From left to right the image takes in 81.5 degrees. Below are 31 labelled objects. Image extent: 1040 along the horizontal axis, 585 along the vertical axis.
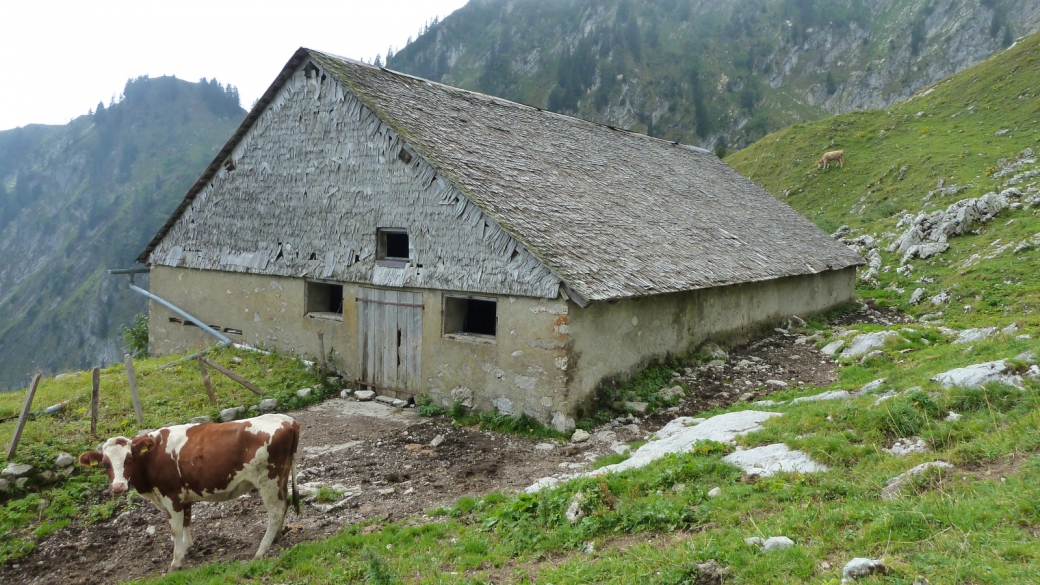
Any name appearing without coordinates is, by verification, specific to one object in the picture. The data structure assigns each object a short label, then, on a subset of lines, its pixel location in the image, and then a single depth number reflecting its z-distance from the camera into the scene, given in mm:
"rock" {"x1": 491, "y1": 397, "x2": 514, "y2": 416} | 10086
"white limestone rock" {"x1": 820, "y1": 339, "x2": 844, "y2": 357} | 13183
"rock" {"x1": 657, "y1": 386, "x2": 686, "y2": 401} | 10713
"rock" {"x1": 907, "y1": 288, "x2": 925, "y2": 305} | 17562
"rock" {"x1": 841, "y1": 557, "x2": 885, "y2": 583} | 3559
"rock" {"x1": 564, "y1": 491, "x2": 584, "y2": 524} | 5641
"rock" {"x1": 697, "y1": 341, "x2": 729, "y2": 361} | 12680
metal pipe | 14235
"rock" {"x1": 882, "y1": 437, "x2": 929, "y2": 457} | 5552
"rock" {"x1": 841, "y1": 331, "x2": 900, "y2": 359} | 12094
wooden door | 11398
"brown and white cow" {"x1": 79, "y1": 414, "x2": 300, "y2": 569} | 6168
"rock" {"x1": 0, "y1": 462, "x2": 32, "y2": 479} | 7628
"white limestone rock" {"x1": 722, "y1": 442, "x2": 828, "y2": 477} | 5715
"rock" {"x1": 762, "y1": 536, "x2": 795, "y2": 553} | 4171
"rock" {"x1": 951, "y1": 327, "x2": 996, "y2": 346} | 10375
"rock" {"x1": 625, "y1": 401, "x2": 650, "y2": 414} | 10188
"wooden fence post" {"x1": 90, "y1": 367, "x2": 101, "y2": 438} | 8914
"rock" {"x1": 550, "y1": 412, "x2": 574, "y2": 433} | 9426
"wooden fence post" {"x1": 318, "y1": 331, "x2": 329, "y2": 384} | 12656
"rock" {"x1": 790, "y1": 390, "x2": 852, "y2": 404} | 8103
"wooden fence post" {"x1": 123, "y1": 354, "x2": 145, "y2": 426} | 9516
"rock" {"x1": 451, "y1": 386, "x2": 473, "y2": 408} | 10602
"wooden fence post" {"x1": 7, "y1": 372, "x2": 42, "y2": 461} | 7995
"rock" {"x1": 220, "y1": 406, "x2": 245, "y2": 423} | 10242
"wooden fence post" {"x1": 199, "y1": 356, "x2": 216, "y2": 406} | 10438
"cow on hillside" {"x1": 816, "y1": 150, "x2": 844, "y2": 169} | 32062
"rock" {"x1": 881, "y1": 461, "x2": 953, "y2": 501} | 4663
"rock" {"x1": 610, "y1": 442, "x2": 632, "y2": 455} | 8447
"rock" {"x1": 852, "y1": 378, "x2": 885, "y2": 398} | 8023
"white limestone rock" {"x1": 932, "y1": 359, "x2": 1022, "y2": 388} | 6406
